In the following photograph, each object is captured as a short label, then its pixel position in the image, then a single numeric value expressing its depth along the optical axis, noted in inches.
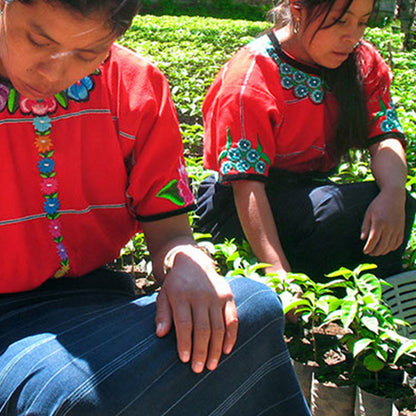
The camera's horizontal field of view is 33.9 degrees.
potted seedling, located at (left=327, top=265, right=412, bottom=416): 74.3
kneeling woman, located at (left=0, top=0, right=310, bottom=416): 52.2
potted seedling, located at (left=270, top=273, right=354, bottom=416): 77.7
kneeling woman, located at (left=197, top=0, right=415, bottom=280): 93.8
